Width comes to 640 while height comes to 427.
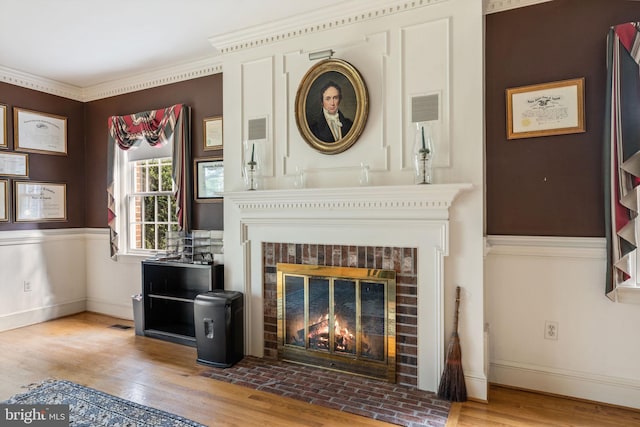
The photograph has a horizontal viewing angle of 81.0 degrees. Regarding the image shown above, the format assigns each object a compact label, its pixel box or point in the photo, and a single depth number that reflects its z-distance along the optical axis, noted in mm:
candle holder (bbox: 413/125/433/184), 2580
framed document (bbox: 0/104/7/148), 4047
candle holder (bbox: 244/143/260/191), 3234
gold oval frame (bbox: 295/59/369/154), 2861
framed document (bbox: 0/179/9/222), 4048
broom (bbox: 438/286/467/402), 2516
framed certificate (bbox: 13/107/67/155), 4191
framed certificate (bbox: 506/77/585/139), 2533
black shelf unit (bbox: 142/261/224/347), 3600
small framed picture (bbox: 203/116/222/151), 3844
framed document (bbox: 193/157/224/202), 3842
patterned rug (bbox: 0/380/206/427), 2268
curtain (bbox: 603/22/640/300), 2328
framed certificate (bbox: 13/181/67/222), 4203
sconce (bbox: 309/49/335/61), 2957
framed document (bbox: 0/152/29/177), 4055
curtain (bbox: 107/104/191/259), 3957
